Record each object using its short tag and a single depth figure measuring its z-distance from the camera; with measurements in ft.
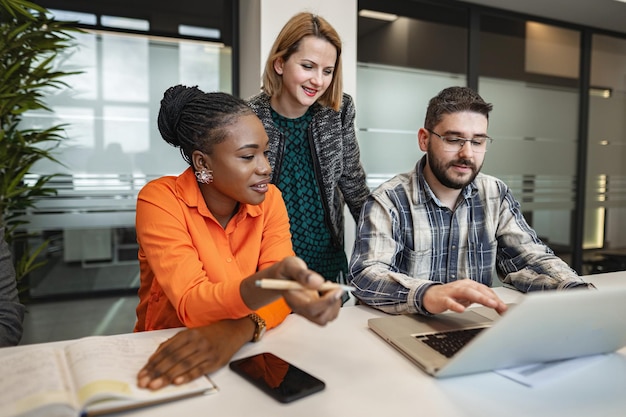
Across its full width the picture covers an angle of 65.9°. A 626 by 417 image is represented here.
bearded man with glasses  5.15
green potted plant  7.36
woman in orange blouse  3.38
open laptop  2.45
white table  2.56
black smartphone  2.68
